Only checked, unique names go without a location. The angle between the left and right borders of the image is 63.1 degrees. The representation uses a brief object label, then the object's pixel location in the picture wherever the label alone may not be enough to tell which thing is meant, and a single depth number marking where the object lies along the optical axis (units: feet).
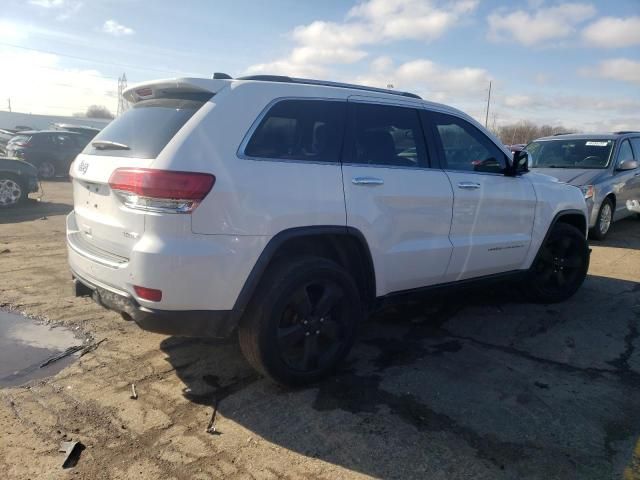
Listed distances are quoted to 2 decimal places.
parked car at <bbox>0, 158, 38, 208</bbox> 35.24
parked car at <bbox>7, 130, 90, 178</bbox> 54.85
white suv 9.29
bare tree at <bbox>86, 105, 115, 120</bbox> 250.76
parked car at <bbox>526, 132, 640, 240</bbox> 28.58
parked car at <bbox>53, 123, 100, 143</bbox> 63.82
